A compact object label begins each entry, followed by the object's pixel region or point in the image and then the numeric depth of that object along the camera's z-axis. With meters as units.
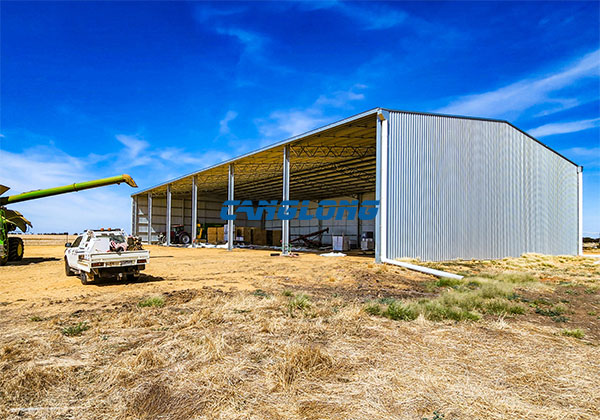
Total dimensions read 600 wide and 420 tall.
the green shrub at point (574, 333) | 6.52
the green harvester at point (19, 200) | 18.56
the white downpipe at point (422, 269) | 13.69
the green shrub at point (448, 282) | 12.32
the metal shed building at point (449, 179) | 18.14
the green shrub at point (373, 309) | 8.00
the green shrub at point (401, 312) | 7.62
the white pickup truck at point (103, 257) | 11.70
